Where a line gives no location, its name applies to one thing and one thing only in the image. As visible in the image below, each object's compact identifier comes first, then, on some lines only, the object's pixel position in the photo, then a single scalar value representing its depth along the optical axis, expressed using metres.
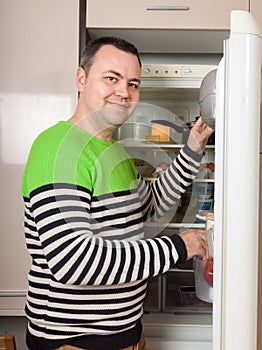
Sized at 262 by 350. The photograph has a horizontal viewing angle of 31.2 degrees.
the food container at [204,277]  0.81
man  0.88
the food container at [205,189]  0.83
